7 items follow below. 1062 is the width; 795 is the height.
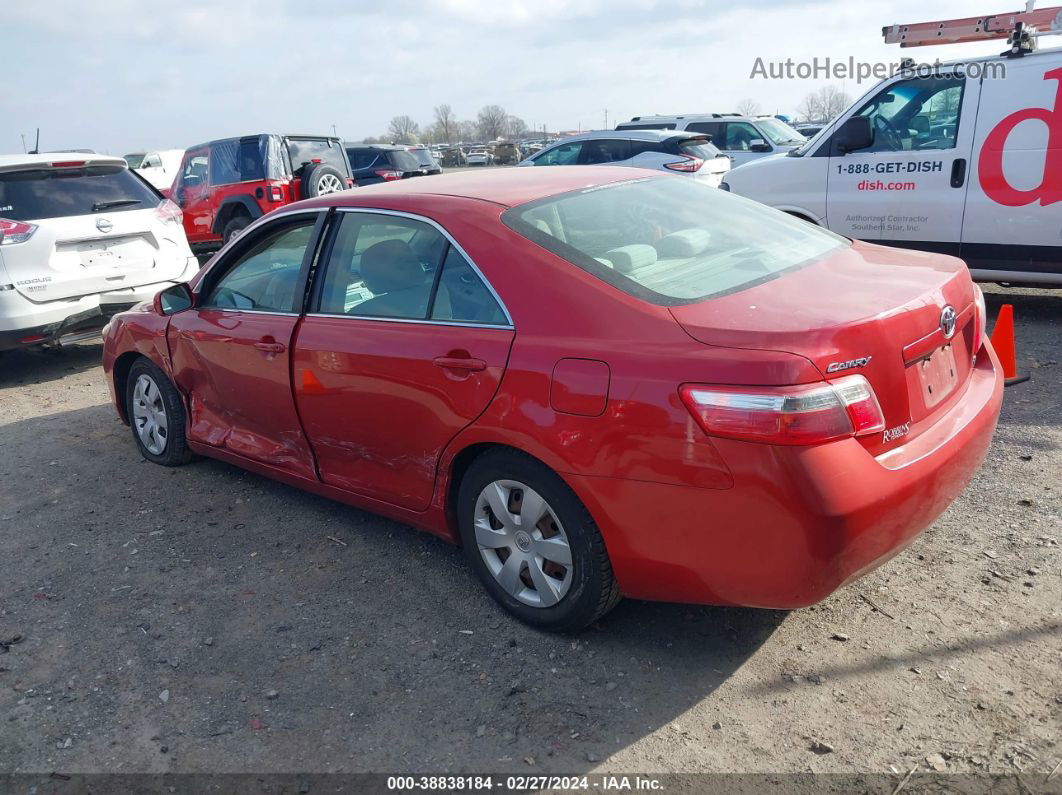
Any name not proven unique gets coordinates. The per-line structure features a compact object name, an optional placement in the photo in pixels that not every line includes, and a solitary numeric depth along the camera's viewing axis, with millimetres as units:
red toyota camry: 2564
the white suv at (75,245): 6883
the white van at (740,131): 15814
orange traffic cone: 4527
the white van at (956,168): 6555
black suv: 17516
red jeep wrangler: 12336
